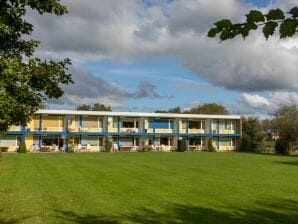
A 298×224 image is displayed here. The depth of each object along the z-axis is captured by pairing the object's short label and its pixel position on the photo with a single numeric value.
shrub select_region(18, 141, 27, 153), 55.06
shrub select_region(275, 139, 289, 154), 59.59
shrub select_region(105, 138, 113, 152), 61.72
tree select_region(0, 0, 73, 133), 8.98
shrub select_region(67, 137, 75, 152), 57.15
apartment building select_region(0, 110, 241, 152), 60.41
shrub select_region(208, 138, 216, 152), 65.75
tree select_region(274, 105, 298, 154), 59.73
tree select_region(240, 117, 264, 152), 66.31
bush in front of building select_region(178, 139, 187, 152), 64.06
